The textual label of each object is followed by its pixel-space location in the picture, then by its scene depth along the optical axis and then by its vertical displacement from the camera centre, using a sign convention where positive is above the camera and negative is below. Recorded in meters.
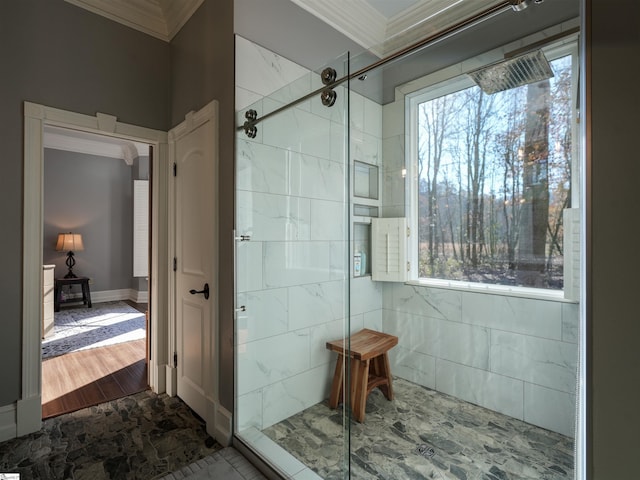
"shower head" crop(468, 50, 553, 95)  1.49 +0.82
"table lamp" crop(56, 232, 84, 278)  5.52 -0.09
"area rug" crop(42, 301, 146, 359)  3.70 -1.20
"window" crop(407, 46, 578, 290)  1.46 +0.31
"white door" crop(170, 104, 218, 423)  2.11 -0.14
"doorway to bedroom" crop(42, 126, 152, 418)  4.48 +0.03
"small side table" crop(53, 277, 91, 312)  5.38 -0.82
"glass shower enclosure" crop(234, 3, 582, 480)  1.47 -0.16
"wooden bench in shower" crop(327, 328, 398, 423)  1.74 -0.69
